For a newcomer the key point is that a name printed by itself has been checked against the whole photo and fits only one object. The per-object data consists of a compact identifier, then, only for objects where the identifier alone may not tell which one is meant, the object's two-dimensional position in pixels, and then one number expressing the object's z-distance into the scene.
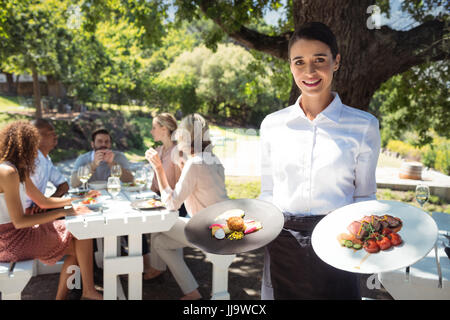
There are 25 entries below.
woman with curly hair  2.79
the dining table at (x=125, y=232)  2.83
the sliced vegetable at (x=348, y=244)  1.45
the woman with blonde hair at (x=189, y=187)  3.15
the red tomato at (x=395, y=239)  1.40
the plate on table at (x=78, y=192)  3.56
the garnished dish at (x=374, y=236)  1.31
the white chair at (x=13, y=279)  2.67
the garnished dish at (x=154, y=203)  3.09
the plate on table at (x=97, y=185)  3.98
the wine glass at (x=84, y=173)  3.53
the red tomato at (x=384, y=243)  1.40
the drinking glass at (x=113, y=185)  3.31
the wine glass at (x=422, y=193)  2.90
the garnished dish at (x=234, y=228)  1.62
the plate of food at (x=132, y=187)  3.90
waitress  1.41
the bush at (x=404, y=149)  12.48
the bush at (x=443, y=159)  10.06
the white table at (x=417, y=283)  1.90
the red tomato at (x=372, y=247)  1.41
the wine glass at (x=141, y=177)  3.79
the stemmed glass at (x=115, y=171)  3.70
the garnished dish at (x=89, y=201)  3.16
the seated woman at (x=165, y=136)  4.25
